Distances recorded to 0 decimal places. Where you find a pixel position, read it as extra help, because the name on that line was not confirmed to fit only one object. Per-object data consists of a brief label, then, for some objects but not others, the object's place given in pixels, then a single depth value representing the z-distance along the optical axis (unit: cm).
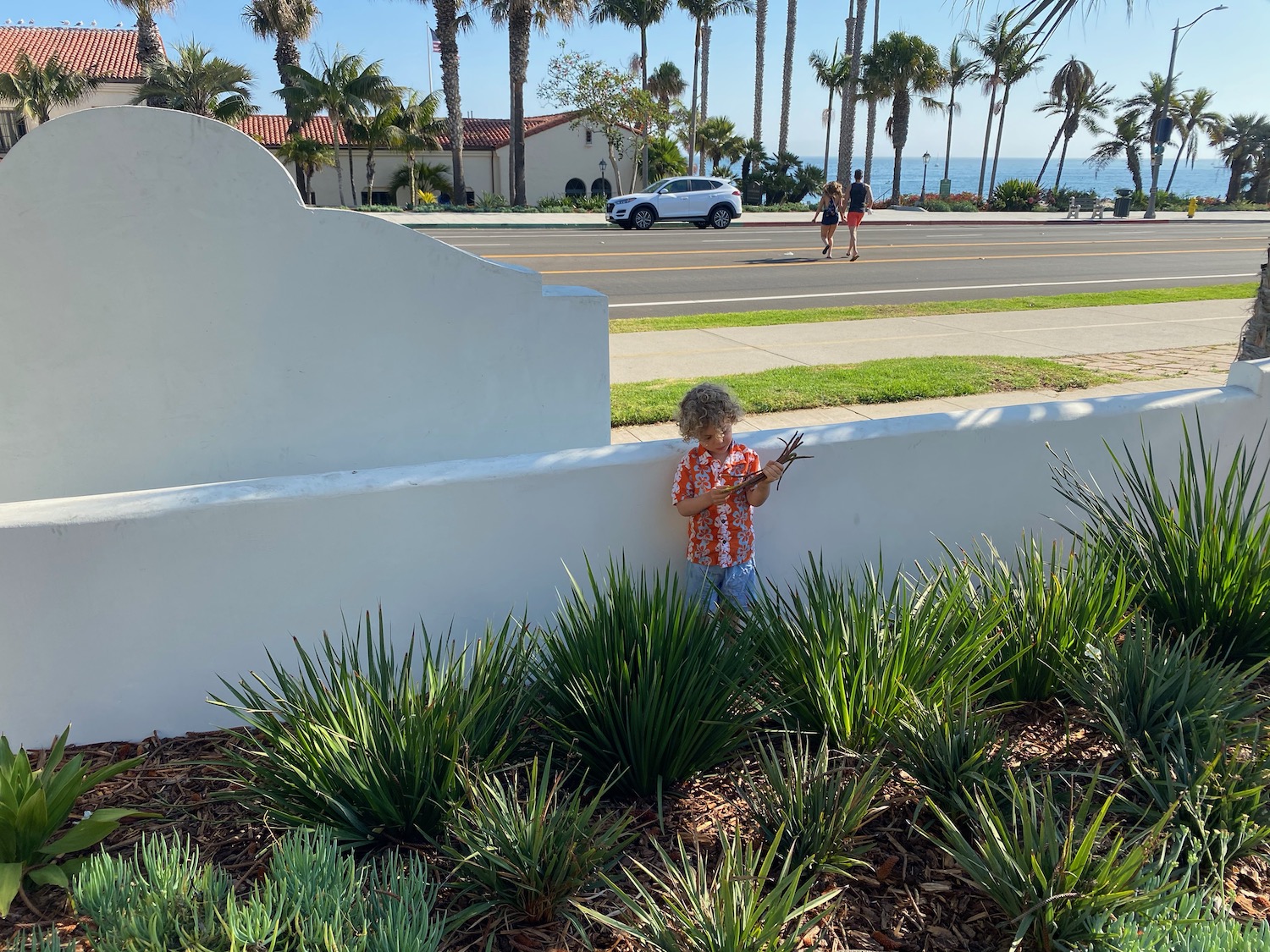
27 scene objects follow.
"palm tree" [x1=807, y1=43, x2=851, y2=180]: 5094
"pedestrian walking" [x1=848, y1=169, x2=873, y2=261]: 2097
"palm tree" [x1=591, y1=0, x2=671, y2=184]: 4934
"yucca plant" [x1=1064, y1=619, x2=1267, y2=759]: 303
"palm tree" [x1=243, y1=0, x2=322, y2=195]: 4012
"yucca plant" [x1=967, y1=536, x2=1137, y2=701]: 347
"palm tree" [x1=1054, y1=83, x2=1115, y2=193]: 6269
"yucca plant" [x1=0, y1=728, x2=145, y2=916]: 264
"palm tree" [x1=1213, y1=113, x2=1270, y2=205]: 6725
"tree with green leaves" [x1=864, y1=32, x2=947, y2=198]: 4859
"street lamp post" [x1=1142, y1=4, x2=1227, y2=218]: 3812
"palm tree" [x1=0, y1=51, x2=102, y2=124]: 4247
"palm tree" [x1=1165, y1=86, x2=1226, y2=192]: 6769
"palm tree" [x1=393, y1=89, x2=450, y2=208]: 4422
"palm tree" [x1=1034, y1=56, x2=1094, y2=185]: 6141
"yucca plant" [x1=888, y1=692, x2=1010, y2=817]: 287
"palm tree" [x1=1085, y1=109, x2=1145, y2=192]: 6544
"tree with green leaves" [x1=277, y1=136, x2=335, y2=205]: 4116
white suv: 2961
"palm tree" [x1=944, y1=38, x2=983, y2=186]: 5319
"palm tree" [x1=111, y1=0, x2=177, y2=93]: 3709
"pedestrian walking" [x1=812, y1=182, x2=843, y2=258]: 2027
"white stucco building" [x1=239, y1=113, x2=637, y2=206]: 4784
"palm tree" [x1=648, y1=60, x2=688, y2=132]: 5775
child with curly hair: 401
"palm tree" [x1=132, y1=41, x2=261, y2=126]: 3638
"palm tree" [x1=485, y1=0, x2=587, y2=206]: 3938
